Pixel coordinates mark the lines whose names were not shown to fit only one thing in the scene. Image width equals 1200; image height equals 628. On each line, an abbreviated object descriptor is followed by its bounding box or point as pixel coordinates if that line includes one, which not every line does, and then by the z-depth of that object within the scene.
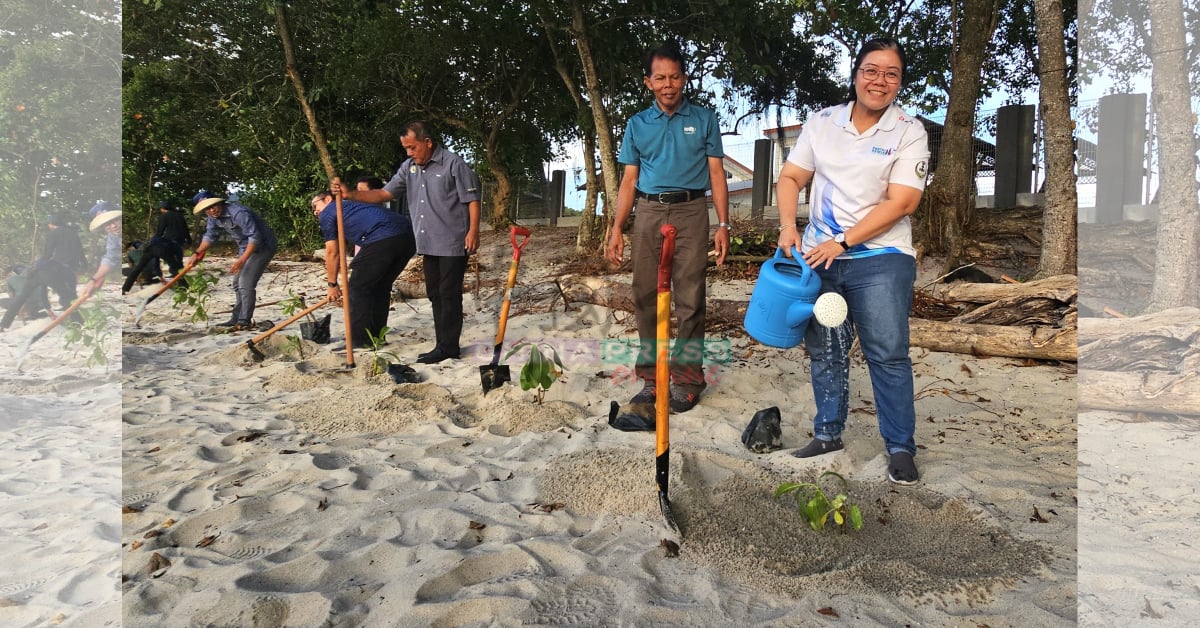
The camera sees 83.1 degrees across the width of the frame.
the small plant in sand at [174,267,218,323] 6.61
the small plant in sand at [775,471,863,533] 2.12
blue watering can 2.56
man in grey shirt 4.82
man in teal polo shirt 3.47
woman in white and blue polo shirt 2.45
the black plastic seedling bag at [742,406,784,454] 3.06
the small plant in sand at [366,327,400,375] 4.40
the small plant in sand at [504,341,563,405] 3.54
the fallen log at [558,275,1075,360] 4.29
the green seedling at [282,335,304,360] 5.46
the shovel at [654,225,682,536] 2.20
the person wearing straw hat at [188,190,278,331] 6.38
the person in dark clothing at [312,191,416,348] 5.01
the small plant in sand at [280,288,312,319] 6.18
